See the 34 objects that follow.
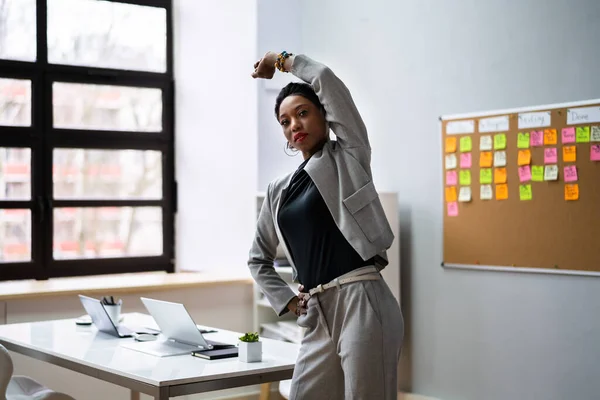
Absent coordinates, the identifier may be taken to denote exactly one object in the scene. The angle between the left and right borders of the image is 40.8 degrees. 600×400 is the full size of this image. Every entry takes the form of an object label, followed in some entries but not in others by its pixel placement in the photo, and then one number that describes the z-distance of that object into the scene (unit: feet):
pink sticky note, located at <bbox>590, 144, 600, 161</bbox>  11.25
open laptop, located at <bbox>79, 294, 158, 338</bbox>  10.30
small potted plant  8.41
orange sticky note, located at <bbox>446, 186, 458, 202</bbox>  13.34
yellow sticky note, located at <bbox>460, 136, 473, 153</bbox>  13.03
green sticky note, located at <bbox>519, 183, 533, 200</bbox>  12.14
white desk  7.66
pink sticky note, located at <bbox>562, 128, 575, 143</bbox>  11.55
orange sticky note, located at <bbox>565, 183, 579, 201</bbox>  11.51
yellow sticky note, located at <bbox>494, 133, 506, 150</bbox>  12.50
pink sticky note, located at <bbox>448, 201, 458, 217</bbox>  13.32
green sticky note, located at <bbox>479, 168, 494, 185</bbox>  12.74
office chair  8.85
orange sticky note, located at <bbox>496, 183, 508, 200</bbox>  12.51
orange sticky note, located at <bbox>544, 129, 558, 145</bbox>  11.76
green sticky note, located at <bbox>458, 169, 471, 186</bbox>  13.09
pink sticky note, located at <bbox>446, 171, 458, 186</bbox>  13.33
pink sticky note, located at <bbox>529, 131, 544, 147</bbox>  11.95
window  15.84
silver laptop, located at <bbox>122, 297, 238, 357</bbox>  8.98
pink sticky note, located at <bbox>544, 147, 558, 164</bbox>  11.78
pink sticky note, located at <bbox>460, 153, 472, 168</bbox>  13.08
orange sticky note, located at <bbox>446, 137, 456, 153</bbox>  13.32
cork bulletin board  11.41
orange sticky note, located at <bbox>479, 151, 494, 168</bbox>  12.73
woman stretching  6.64
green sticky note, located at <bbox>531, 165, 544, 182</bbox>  11.96
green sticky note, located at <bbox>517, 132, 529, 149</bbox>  12.17
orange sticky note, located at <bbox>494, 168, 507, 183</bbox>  12.51
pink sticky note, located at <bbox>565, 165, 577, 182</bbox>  11.54
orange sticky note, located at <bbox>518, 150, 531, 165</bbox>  12.14
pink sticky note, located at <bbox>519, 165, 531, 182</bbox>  12.15
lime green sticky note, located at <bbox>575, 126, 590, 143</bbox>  11.37
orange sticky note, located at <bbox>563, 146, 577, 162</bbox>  11.53
